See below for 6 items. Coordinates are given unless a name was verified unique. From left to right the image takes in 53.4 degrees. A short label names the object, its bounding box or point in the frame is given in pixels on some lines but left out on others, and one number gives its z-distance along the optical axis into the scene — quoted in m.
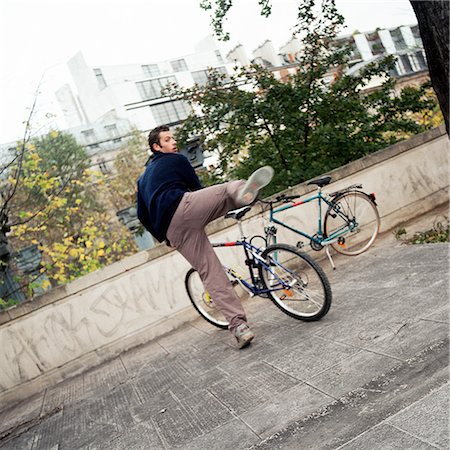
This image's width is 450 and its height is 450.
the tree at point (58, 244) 7.53
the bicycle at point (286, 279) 3.91
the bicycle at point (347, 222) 5.56
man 3.99
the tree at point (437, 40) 2.91
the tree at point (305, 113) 7.35
